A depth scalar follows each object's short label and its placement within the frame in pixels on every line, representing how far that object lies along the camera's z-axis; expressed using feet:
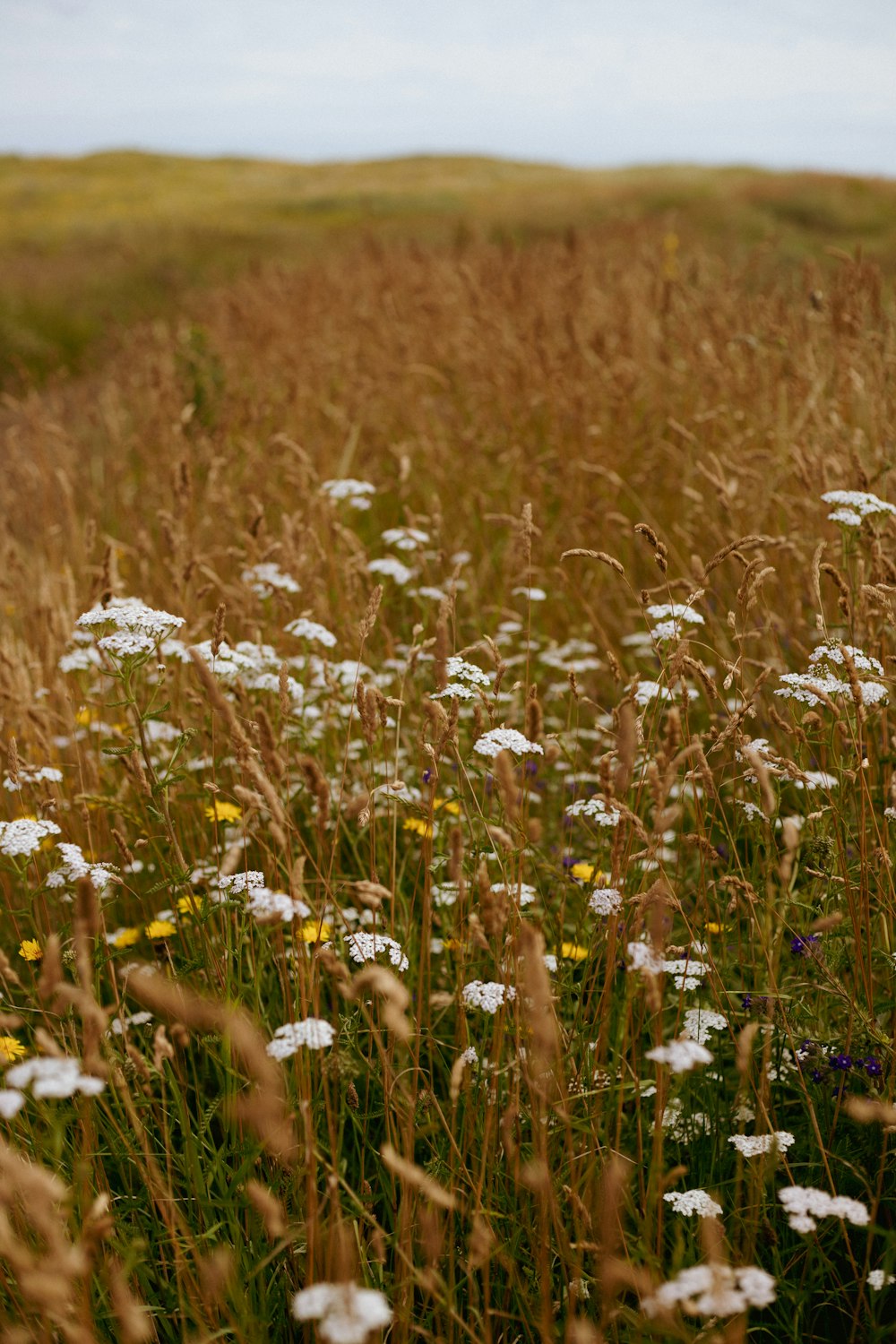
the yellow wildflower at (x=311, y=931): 6.48
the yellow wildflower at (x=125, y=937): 7.35
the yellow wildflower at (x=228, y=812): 7.78
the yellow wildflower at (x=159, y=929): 6.76
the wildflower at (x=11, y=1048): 5.63
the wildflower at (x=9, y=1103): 3.20
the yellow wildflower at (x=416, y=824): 7.60
